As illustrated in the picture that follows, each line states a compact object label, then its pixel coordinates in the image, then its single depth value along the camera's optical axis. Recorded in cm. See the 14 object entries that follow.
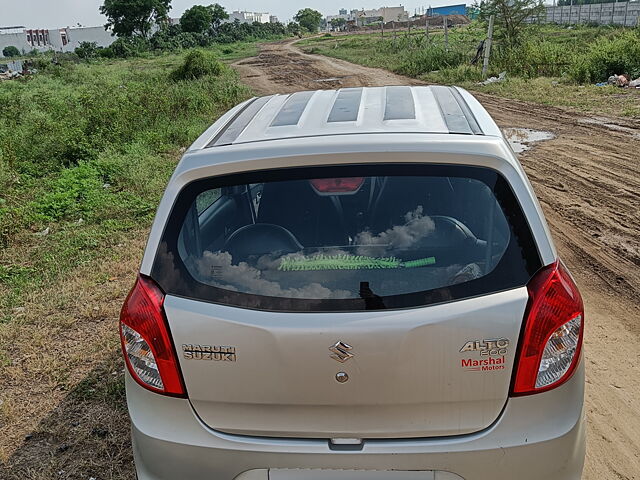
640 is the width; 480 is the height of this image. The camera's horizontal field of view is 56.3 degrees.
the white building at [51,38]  12200
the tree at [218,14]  8831
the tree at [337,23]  13506
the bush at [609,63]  1555
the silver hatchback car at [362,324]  182
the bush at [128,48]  5415
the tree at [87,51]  5675
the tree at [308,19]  12478
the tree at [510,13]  2023
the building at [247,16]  16104
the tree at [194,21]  7319
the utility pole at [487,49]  1878
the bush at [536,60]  1770
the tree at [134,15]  7062
